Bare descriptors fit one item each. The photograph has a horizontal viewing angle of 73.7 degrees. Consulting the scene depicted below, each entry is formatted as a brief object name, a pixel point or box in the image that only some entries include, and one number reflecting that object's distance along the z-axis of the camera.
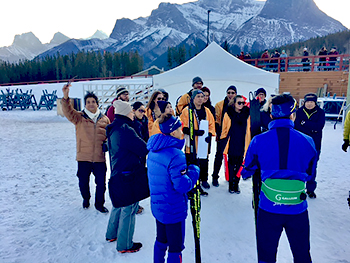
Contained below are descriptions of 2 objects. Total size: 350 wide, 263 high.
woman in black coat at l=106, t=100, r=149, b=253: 2.40
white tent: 9.34
